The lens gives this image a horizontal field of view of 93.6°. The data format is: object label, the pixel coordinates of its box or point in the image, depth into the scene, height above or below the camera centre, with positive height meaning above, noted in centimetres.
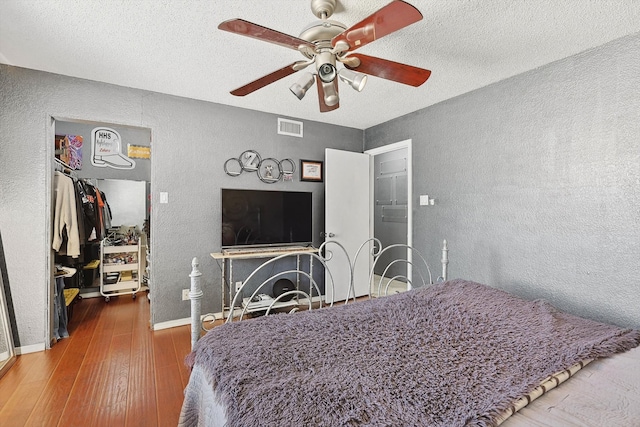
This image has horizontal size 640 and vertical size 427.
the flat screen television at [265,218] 326 -5
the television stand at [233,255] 307 -43
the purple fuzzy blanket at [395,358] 89 -58
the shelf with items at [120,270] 384 -73
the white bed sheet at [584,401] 91 -63
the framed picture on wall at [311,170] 376 +55
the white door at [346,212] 373 +2
